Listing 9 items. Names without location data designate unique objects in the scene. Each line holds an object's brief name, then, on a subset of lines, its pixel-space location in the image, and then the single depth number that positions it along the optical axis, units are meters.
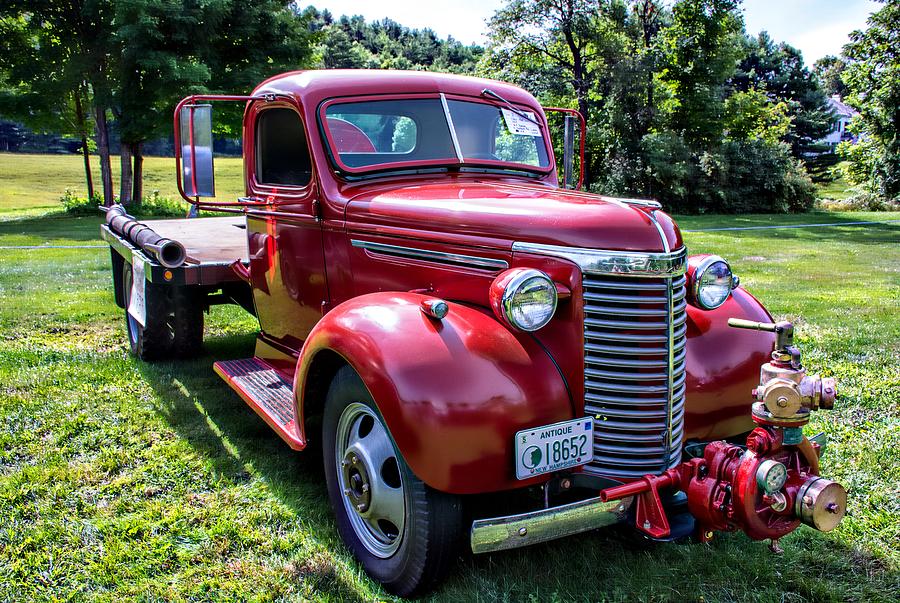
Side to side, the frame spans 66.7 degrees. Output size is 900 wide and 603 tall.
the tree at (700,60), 24.53
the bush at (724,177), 24.05
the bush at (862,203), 25.95
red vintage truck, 2.37
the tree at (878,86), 20.05
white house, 67.69
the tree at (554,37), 25.02
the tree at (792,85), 44.50
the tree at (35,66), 20.52
